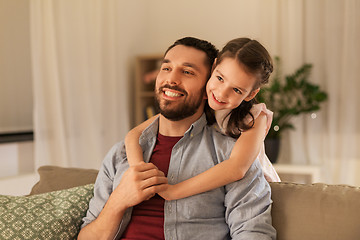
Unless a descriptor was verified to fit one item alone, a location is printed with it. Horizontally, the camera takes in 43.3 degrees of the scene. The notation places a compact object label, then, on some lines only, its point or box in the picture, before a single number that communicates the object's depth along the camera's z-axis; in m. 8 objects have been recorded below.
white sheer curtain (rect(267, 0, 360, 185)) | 3.83
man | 1.37
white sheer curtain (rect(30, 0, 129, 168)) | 3.52
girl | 1.35
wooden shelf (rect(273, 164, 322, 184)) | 3.76
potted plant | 3.80
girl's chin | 1.44
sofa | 1.31
